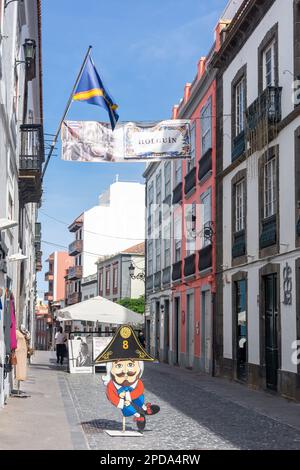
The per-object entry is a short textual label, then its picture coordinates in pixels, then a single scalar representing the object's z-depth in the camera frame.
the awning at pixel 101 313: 23.91
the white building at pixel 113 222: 61.31
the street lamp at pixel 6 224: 10.80
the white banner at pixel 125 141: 16.38
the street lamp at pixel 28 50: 14.89
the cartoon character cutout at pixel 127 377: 9.51
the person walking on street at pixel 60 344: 26.15
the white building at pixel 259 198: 15.06
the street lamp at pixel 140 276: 48.01
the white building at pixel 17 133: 12.32
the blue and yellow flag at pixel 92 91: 16.19
